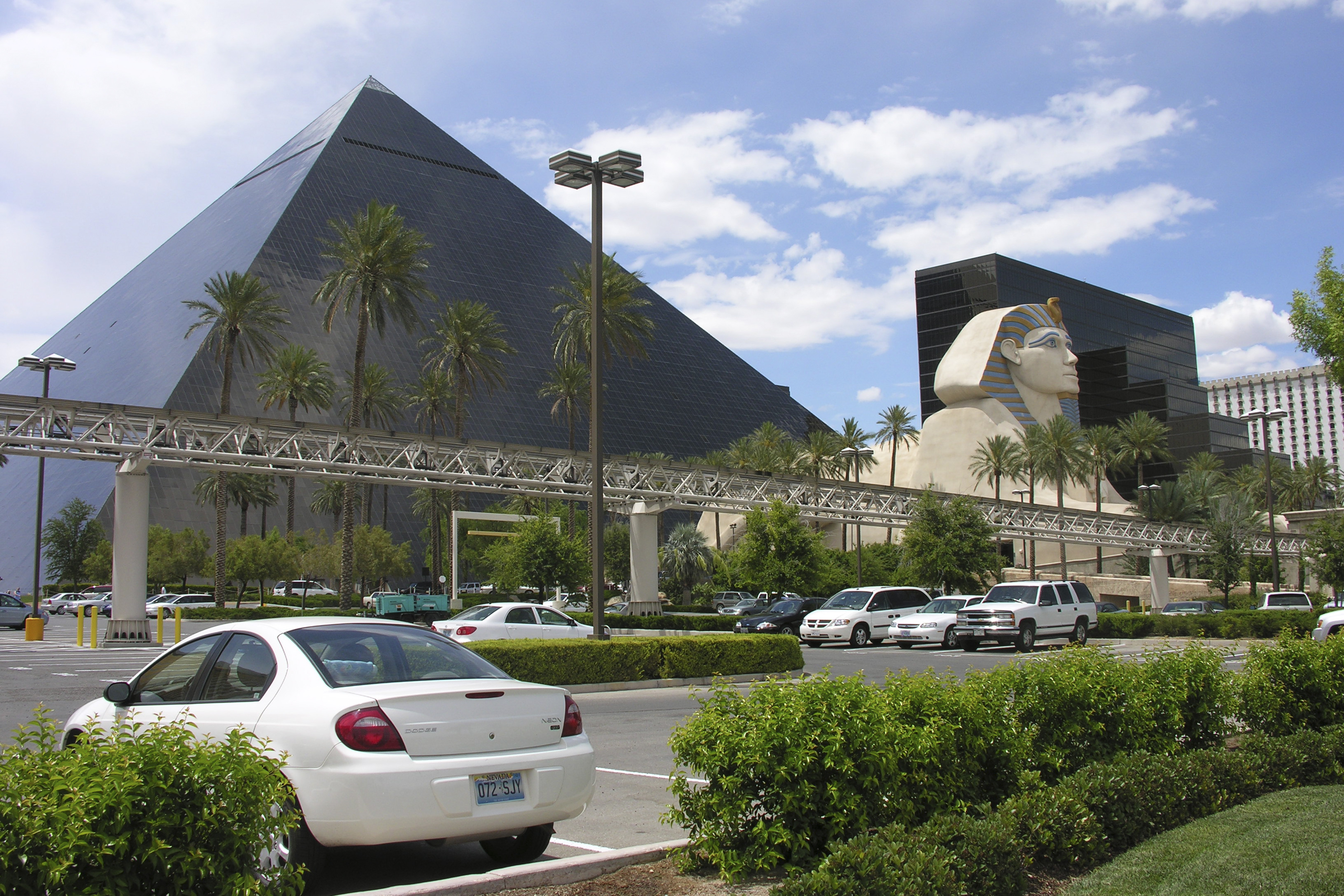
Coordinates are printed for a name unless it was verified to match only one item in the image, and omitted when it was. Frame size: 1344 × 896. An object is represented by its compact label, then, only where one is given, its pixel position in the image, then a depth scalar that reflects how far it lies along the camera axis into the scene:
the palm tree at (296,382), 57.28
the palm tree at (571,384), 57.62
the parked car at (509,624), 20.47
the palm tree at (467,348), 51.34
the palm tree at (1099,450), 67.75
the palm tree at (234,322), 49.34
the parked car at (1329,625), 18.33
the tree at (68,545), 72.06
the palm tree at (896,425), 73.00
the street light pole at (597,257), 15.84
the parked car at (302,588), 72.25
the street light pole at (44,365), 33.72
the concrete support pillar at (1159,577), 55.31
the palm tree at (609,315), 48.97
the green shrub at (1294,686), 8.43
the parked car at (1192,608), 37.94
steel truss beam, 28.25
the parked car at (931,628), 28.17
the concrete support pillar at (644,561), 38.31
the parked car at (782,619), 33.34
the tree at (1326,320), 15.69
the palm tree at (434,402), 56.53
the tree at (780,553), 39.88
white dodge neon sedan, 5.10
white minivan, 29.88
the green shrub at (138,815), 3.33
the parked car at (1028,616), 25.20
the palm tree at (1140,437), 73.38
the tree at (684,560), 65.25
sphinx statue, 74.31
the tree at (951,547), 43.22
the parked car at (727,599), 55.32
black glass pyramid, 81.38
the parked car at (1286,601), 35.84
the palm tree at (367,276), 42.34
